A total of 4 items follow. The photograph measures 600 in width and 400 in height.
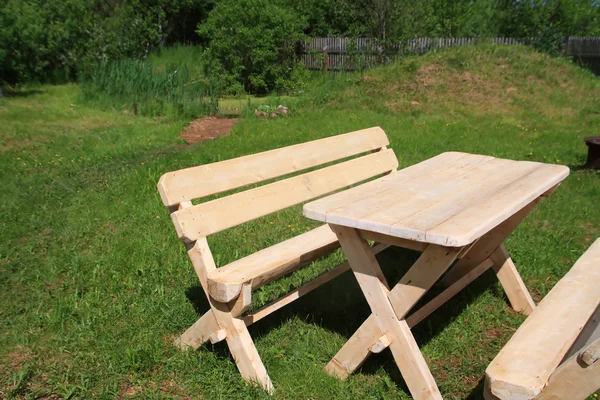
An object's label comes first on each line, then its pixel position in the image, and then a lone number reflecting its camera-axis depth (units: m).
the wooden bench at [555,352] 1.64
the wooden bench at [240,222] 2.54
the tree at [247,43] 14.45
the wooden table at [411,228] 2.20
